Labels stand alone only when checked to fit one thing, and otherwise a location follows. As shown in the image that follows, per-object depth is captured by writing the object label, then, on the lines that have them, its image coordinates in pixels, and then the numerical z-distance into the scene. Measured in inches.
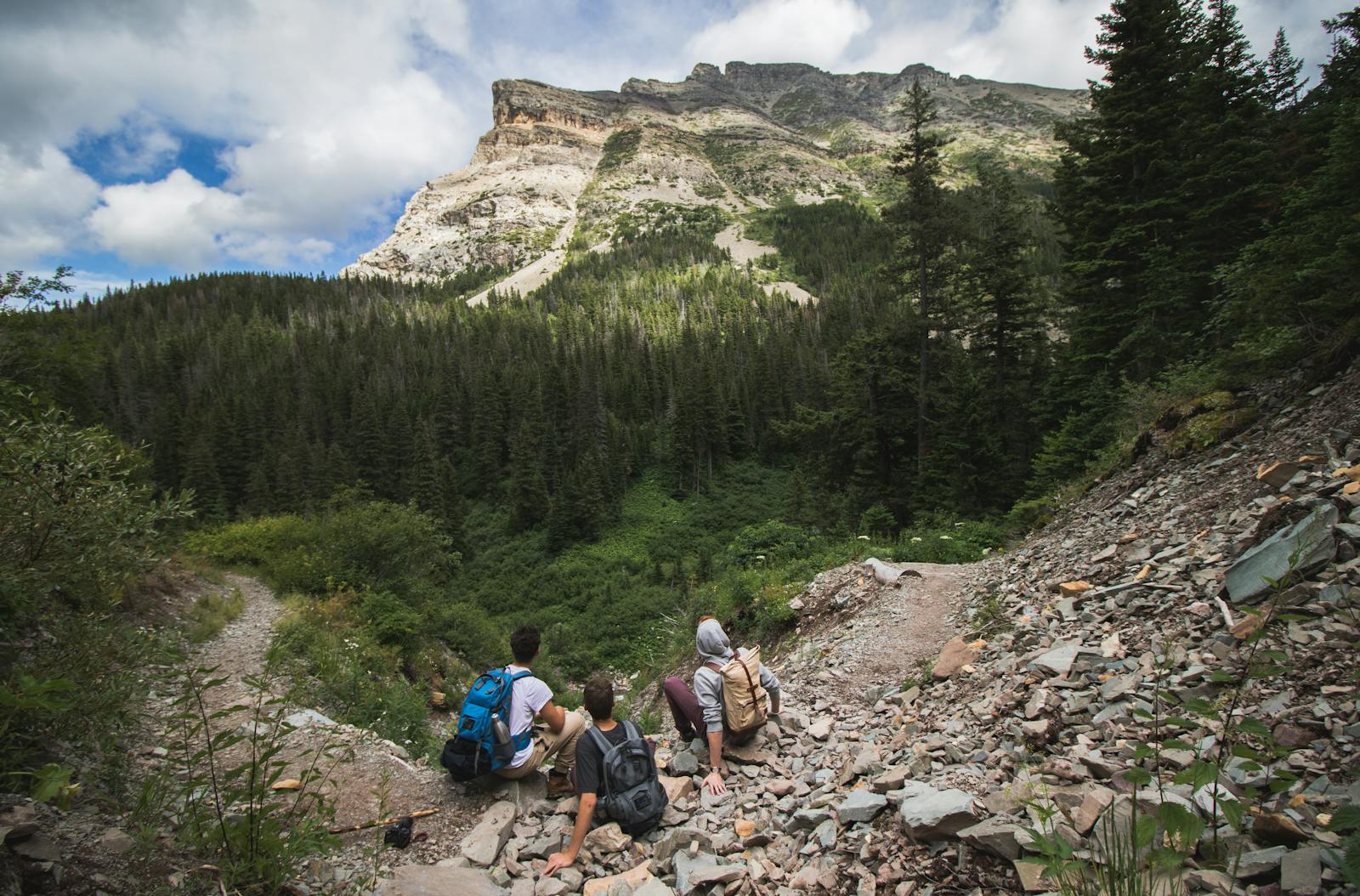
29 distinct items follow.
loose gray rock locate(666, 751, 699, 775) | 214.1
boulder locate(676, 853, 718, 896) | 147.3
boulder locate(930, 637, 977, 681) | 236.5
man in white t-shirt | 208.1
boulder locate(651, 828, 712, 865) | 166.1
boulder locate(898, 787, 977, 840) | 124.5
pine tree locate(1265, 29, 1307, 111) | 625.0
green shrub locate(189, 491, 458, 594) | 724.0
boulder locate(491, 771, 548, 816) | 206.0
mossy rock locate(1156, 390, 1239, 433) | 317.4
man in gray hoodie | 209.8
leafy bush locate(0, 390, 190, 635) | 169.3
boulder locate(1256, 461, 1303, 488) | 214.5
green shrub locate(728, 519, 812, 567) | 575.2
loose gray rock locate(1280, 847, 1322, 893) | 80.4
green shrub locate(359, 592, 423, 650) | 635.6
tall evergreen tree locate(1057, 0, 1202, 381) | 555.5
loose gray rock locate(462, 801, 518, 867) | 177.0
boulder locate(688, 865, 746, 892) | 146.7
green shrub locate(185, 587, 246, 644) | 466.9
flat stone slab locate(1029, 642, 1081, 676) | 181.3
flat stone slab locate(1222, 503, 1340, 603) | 151.6
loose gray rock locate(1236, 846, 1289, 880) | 85.8
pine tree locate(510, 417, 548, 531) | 1888.5
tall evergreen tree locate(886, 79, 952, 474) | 681.6
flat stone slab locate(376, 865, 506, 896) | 150.5
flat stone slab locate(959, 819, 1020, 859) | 112.4
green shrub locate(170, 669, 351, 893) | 108.4
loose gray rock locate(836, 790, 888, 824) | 147.9
